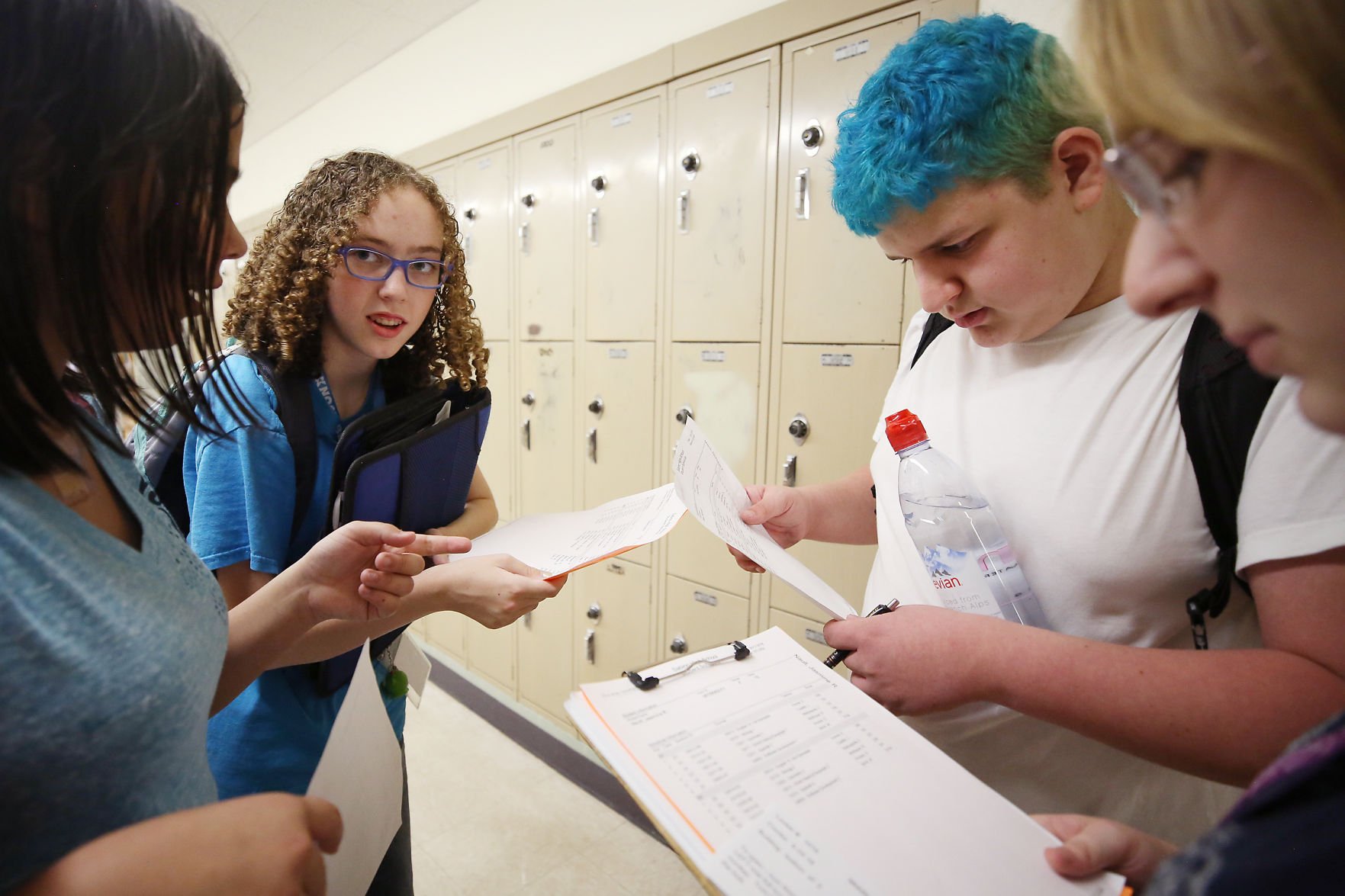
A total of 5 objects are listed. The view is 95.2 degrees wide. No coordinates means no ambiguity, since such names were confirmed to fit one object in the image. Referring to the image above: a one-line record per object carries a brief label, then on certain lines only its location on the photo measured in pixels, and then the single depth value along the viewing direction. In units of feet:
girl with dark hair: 1.27
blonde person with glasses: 0.93
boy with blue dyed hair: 1.97
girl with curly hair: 3.05
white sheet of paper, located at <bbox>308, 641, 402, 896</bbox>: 2.18
